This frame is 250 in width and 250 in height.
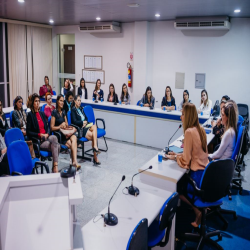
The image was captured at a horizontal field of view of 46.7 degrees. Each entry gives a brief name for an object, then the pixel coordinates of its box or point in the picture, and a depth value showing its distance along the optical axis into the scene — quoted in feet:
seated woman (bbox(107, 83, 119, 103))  27.07
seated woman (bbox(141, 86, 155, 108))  24.86
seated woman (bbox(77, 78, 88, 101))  29.35
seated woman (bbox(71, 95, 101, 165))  18.58
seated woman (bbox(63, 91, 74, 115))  20.33
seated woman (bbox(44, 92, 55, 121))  20.35
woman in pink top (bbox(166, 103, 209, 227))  10.68
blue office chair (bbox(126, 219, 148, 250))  6.30
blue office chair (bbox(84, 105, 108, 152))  19.71
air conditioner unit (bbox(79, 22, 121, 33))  28.91
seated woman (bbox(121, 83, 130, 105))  26.92
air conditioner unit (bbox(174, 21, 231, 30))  23.28
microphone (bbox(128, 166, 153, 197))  9.50
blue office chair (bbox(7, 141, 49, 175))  11.59
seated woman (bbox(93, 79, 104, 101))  28.60
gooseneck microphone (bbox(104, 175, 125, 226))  7.93
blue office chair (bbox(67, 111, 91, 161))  18.19
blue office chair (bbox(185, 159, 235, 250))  9.98
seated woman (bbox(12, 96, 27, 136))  17.02
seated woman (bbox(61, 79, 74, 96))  28.78
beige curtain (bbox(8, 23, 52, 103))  31.22
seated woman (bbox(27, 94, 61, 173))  15.66
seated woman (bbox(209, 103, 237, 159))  12.14
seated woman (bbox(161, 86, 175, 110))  24.86
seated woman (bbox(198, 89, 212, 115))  22.72
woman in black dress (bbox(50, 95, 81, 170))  17.11
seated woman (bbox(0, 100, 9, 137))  16.33
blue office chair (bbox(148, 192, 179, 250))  7.86
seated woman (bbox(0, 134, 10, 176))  12.25
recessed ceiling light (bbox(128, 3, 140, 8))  18.81
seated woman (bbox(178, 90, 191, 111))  23.97
